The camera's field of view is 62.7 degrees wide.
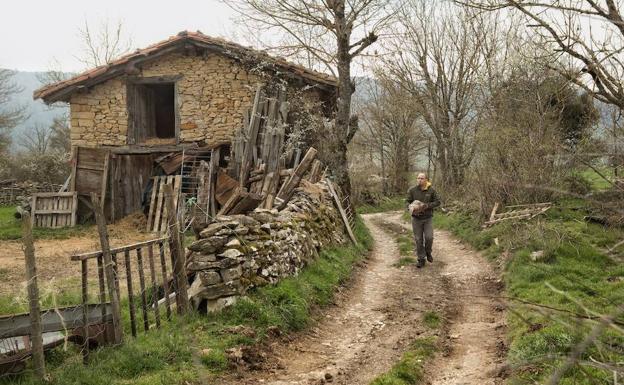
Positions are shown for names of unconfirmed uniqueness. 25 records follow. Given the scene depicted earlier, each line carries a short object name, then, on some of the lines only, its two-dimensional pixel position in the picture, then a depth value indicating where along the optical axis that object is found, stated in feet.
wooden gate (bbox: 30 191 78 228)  48.37
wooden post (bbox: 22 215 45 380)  14.38
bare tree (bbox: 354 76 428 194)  104.47
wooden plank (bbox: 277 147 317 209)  34.19
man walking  32.94
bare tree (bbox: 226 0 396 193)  46.65
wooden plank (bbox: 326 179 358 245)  41.91
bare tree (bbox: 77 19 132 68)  97.81
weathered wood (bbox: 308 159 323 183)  42.65
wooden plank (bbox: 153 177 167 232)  45.61
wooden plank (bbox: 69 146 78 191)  48.55
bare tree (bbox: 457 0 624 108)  15.66
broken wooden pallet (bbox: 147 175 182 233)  45.83
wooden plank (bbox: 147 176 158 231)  45.96
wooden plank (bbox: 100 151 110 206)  48.01
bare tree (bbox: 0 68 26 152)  108.47
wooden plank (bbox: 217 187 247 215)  27.99
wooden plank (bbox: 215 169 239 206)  45.42
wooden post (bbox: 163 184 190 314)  20.18
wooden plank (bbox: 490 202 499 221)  41.49
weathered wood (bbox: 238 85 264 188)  44.83
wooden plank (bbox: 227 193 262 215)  26.89
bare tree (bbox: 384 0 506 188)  69.87
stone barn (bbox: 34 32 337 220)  46.21
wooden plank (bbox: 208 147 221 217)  45.91
